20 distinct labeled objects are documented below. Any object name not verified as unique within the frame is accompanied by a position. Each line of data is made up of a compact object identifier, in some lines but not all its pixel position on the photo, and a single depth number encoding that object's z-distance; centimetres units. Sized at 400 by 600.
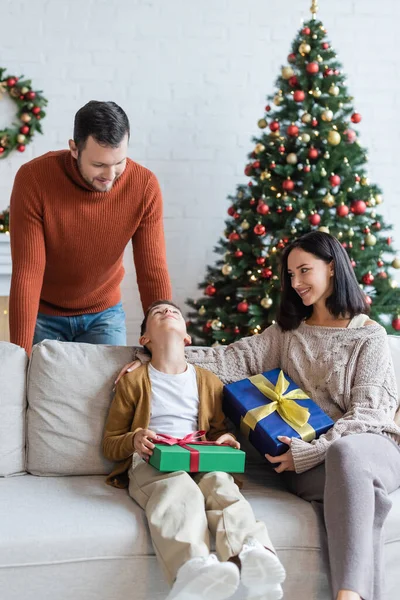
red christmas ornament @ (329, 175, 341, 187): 356
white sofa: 181
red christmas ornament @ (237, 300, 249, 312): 364
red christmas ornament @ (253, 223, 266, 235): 363
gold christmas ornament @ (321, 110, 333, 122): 359
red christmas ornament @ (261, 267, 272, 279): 363
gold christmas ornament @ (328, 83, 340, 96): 363
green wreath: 412
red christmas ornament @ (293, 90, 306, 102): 361
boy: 166
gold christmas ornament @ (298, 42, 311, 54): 364
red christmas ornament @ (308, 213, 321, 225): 351
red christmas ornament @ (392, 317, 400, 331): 358
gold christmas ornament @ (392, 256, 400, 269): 366
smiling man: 225
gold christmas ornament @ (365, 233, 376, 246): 358
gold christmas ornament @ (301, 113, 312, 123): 360
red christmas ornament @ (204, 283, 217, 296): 384
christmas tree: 357
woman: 183
